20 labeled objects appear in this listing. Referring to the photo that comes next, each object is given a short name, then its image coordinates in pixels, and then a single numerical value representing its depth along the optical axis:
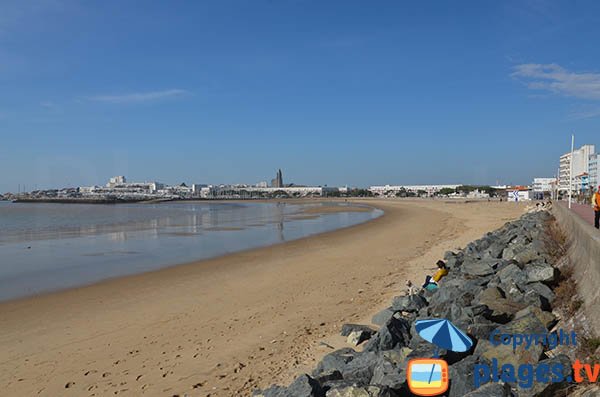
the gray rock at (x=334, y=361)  4.54
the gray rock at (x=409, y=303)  6.33
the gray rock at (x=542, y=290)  4.97
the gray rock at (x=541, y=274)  5.43
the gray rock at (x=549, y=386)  3.08
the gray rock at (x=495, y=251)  9.19
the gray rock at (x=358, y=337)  5.85
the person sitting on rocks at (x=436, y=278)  8.02
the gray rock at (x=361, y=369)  4.06
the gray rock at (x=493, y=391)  3.02
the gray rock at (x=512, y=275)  5.76
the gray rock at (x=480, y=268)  7.38
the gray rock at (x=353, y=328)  6.10
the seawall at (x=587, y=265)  4.00
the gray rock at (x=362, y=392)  3.33
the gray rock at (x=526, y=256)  7.06
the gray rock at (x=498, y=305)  4.80
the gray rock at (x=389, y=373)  3.55
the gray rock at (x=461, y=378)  3.39
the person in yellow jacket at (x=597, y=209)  10.24
